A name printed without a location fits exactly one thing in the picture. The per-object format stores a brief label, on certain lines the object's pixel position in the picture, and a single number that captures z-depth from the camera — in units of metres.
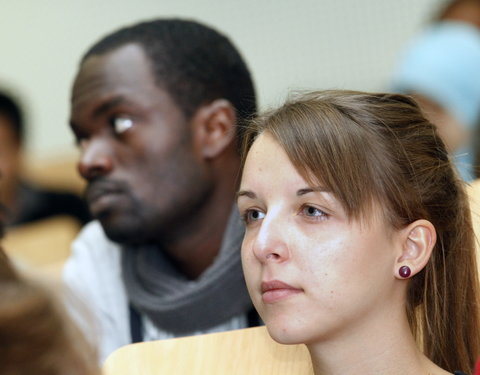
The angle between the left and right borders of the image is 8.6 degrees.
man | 3.07
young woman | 2.70
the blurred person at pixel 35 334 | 2.40
